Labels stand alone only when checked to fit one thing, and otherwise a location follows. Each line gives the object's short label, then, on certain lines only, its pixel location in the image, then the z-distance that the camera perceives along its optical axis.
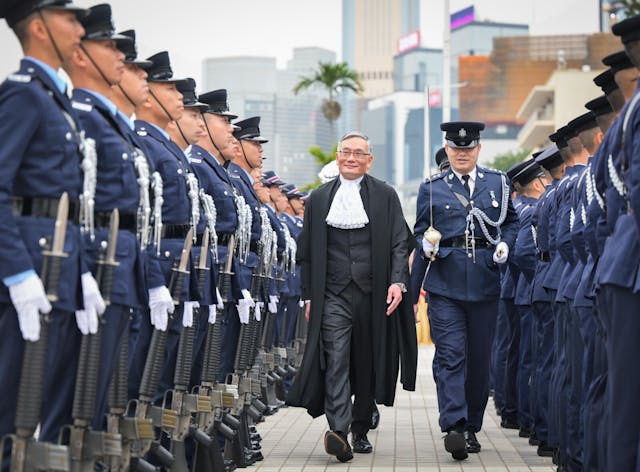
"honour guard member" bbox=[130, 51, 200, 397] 8.29
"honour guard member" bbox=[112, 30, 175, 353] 7.43
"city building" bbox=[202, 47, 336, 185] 160.75
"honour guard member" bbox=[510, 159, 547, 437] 12.43
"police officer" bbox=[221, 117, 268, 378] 10.58
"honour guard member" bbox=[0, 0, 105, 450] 5.88
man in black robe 10.97
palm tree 75.56
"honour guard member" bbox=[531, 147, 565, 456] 10.87
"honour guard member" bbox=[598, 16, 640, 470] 6.34
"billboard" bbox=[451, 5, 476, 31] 167.88
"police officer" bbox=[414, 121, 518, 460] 11.20
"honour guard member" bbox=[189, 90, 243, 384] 9.83
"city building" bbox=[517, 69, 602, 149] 83.38
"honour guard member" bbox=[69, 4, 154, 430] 6.67
